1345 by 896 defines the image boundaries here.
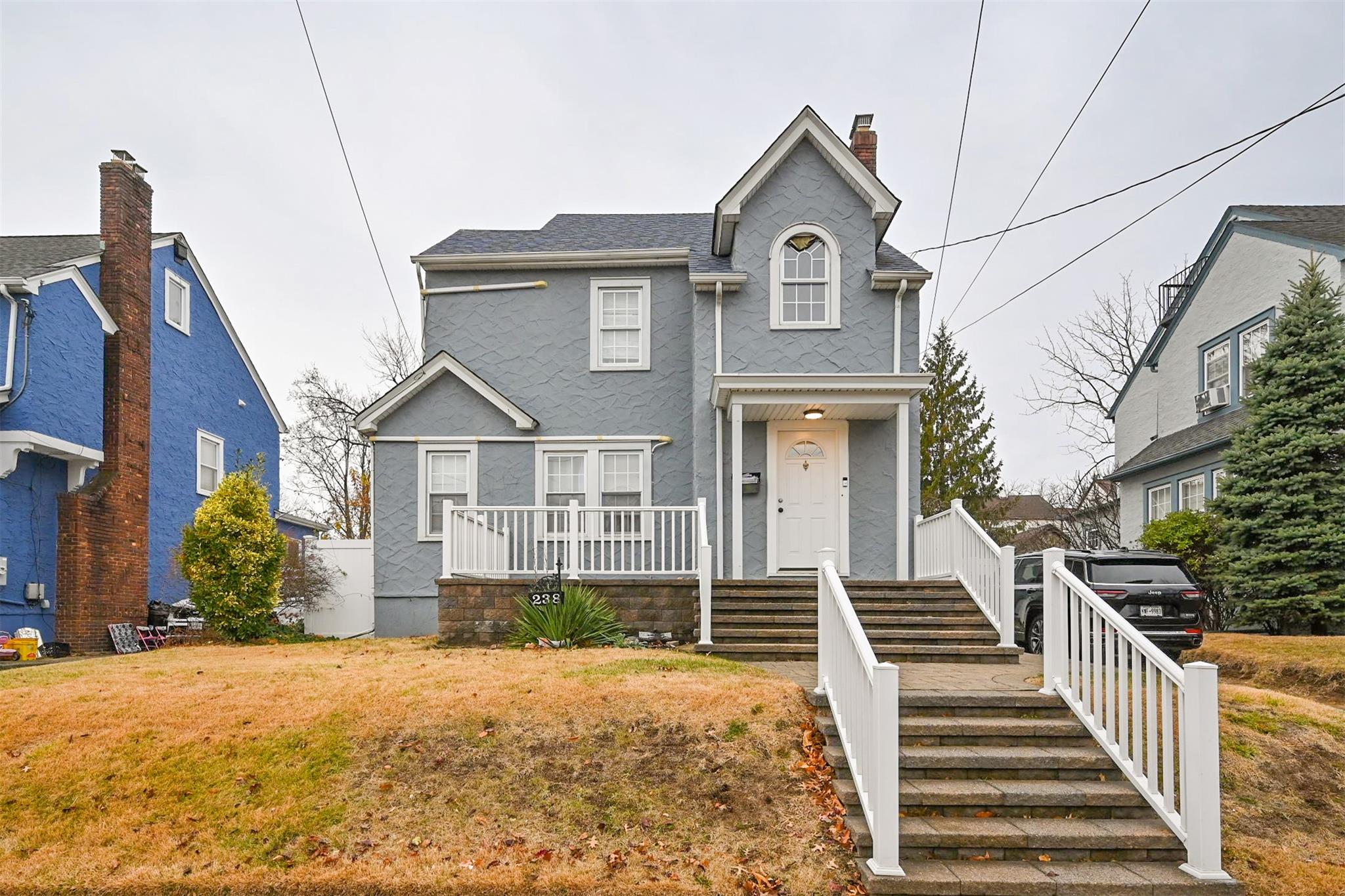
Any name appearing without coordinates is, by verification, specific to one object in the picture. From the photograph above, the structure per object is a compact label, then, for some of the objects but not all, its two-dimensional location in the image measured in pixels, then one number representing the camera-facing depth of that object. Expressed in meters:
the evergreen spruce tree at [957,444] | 32.06
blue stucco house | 13.56
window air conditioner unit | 18.66
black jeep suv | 10.57
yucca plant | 10.47
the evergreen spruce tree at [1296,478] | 13.90
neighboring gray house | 17.23
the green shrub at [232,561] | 13.45
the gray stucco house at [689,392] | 13.50
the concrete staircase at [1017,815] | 5.07
